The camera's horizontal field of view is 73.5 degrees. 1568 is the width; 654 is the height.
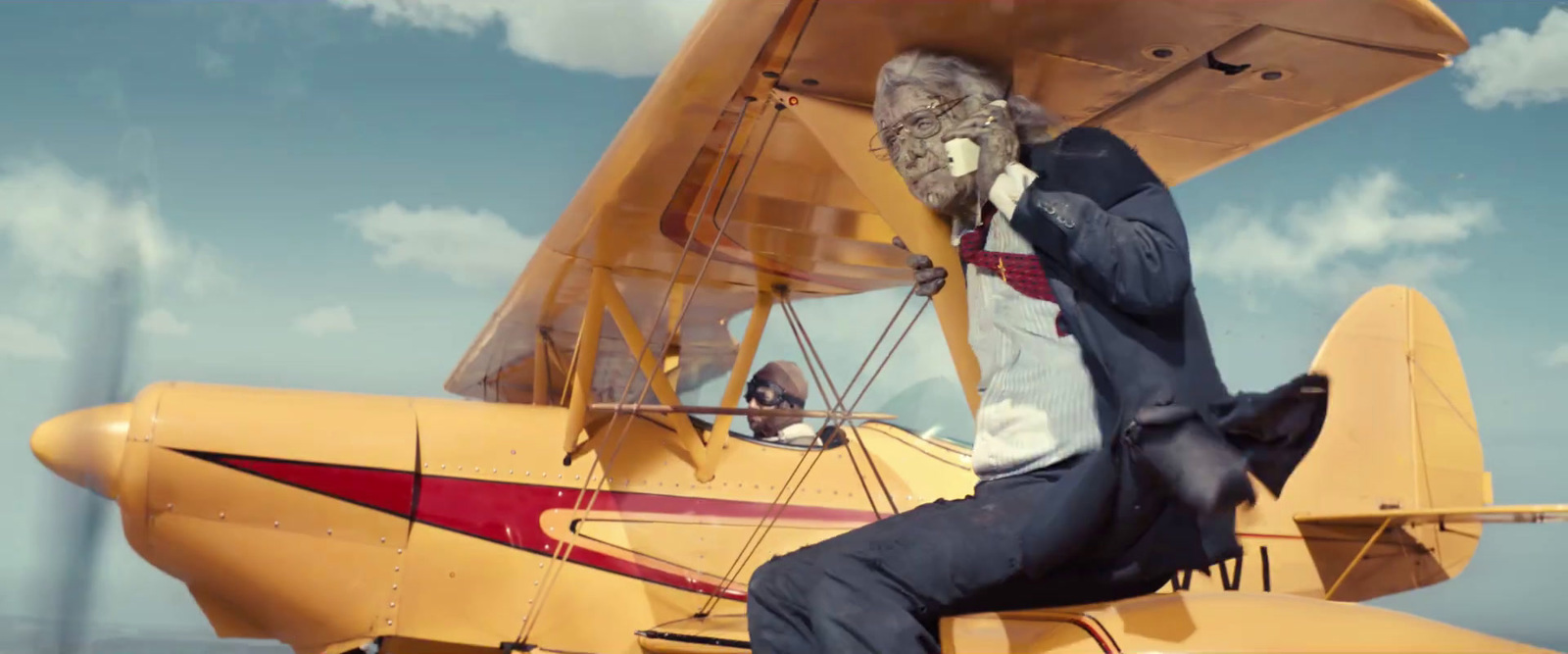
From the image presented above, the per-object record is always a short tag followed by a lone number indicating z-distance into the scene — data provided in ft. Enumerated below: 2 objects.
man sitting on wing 4.11
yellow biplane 5.85
